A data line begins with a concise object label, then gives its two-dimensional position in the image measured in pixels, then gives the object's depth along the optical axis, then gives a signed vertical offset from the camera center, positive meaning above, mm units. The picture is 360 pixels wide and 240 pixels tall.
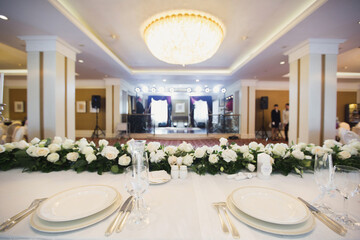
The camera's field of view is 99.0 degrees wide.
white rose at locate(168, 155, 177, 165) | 1100 -311
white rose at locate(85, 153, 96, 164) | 1085 -291
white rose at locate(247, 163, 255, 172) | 1073 -349
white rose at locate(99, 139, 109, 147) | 1211 -213
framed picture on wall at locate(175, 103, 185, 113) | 13773 +823
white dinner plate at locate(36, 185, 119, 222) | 594 -381
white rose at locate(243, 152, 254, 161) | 1113 -284
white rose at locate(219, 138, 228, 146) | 1251 -204
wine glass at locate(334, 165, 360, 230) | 657 -278
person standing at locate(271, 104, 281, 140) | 6828 -168
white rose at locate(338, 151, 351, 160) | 1109 -269
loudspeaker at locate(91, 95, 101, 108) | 7023 +697
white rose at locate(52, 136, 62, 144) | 1286 -204
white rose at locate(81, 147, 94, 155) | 1113 -246
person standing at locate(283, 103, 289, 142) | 6695 -76
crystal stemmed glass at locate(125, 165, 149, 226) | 646 -288
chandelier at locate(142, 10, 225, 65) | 2689 +1538
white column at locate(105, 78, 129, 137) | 7227 +631
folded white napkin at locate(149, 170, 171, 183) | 940 -385
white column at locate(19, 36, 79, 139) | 3361 +657
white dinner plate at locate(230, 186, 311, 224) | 583 -377
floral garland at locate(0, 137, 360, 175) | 1086 -299
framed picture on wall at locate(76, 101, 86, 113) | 7621 +498
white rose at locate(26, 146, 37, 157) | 1093 -251
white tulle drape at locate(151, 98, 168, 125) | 13289 +652
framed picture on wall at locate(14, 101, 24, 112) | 7719 +489
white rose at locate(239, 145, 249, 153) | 1141 -239
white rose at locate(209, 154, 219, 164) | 1065 -290
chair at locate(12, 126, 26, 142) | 3490 -407
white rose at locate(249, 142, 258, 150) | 1256 -235
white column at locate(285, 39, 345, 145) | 3354 +630
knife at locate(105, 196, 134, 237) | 541 -402
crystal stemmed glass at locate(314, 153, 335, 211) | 707 -266
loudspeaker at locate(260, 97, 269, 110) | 7109 +703
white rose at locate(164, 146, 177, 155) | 1175 -257
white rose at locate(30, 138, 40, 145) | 1296 -216
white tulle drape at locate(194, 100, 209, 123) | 12898 +492
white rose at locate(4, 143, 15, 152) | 1180 -241
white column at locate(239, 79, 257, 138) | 7160 +566
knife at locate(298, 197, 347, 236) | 539 -396
